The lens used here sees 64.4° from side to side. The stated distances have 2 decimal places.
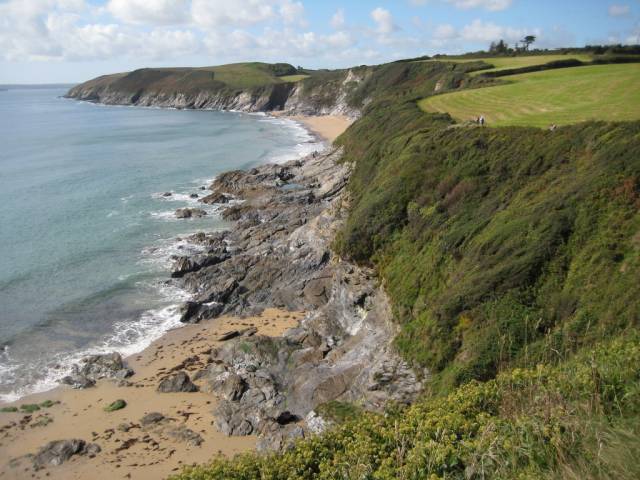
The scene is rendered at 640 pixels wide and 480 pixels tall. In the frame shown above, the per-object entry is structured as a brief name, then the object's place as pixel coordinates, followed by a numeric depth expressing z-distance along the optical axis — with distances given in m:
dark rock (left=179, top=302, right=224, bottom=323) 32.38
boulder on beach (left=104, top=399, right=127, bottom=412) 24.31
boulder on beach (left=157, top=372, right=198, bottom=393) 25.31
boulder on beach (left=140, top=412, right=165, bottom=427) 23.05
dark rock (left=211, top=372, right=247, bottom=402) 24.05
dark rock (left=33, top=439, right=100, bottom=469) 21.09
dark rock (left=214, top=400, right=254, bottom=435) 21.70
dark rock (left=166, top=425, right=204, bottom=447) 21.36
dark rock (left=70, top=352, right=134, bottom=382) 26.77
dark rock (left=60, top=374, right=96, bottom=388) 26.31
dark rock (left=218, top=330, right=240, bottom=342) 29.83
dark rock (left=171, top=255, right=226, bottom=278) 38.44
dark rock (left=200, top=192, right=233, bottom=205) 57.45
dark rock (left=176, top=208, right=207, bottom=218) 52.76
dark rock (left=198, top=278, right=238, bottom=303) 34.25
